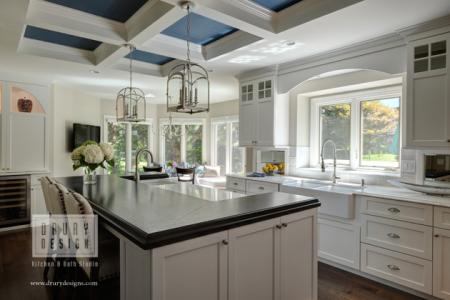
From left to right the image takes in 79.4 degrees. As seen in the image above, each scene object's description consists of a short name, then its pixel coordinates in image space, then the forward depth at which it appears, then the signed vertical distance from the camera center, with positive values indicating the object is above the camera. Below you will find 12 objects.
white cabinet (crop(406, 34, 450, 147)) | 2.33 +0.49
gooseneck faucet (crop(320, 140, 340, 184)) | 3.34 -0.28
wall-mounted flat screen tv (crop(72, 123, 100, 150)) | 5.18 +0.25
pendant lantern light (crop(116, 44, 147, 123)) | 2.78 +0.37
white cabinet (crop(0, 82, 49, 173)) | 4.31 +0.29
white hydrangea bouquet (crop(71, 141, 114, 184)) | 2.41 -0.10
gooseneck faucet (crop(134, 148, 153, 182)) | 2.68 -0.26
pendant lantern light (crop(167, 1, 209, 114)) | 1.66 +0.31
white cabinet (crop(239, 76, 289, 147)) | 3.83 +0.48
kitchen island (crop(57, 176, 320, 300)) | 1.12 -0.47
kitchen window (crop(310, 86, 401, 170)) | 3.27 +0.27
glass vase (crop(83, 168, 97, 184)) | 2.54 -0.30
